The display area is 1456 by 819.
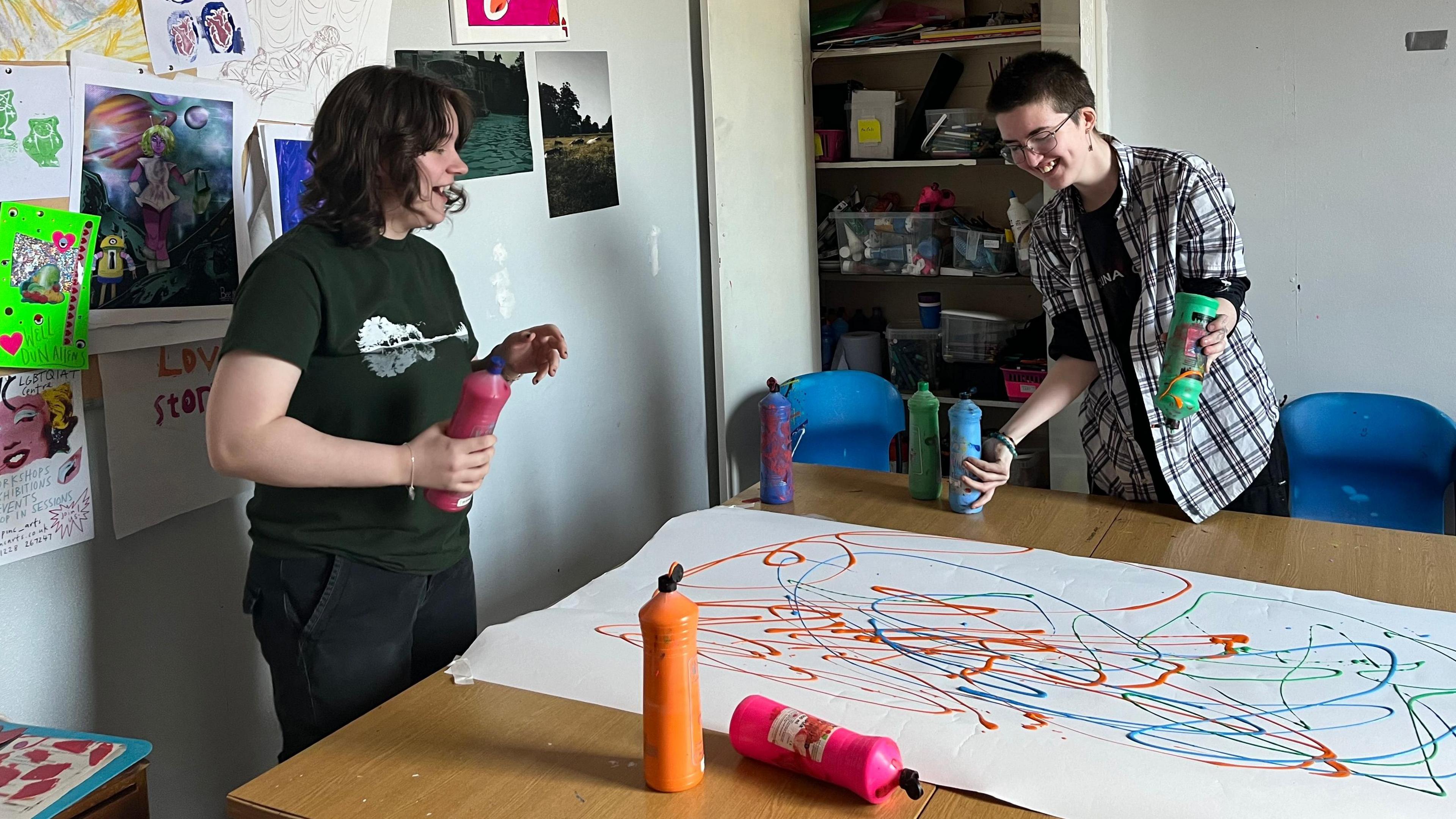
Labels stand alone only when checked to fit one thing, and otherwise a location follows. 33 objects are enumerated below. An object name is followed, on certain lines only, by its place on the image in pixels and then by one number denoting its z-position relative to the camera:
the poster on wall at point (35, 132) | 1.54
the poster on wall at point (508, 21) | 2.32
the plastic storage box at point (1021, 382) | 3.40
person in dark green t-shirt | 1.43
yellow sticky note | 3.54
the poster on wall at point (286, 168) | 1.92
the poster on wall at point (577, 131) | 2.58
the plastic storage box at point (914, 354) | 3.68
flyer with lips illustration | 1.59
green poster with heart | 1.56
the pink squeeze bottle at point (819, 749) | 1.14
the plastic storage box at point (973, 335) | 3.52
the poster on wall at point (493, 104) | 2.33
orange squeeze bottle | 1.14
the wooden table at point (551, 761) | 1.17
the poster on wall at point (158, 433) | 1.73
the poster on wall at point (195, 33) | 1.72
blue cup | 3.67
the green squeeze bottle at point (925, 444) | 2.13
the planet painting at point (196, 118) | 1.78
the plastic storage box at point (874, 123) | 3.52
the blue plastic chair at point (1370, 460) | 2.46
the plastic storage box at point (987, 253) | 3.41
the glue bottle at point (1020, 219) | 3.29
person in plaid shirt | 1.93
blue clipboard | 1.32
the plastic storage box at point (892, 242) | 3.52
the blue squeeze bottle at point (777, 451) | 2.18
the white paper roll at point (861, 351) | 3.74
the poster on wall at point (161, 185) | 1.66
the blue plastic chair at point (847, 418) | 2.97
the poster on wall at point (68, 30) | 1.54
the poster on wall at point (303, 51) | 1.88
